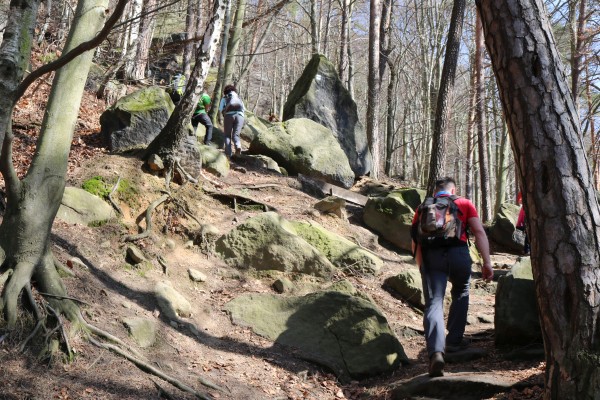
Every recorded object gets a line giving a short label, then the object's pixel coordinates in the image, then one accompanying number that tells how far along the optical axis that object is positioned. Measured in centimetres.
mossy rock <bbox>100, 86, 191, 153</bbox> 1041
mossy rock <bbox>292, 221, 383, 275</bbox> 944
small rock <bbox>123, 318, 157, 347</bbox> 534
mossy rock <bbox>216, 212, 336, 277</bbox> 835
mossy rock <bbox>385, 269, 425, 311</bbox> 877
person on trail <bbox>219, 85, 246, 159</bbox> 1294
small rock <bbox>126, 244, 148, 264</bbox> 704
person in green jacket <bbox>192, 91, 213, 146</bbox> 1272
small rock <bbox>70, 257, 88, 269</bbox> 602
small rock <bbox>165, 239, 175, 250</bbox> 796
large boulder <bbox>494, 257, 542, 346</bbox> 559
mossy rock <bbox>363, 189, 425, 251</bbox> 1159
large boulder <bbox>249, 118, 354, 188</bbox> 1448
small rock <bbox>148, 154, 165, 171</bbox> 898
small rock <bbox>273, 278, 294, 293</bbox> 796
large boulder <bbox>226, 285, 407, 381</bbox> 625
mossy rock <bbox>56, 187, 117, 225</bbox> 712
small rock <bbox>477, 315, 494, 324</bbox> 804
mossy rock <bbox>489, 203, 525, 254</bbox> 1309
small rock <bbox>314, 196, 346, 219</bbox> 1154
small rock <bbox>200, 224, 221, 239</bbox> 846
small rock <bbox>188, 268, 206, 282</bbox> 756
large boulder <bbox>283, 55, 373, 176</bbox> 1725
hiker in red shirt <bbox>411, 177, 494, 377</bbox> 531
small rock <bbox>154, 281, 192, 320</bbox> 634
